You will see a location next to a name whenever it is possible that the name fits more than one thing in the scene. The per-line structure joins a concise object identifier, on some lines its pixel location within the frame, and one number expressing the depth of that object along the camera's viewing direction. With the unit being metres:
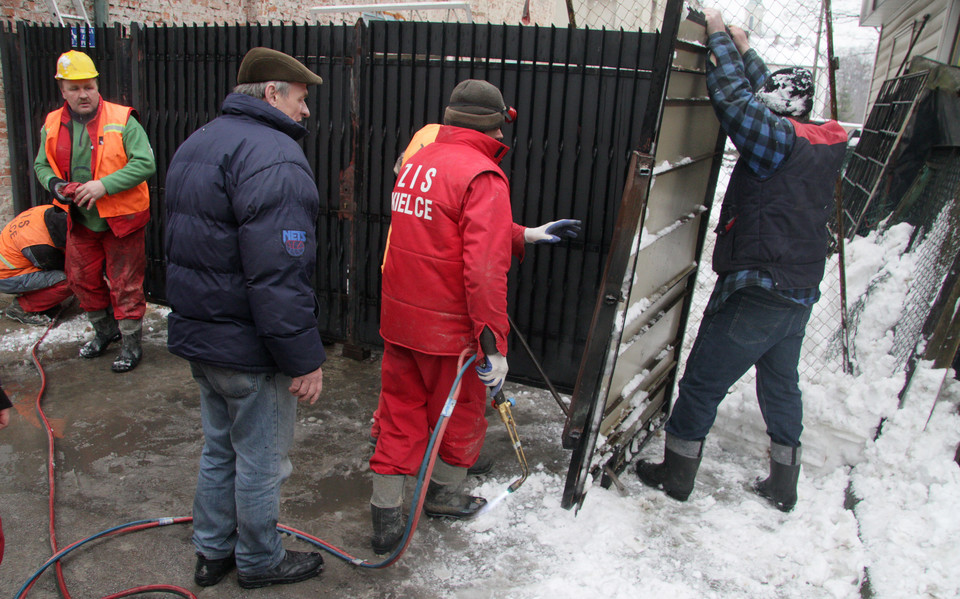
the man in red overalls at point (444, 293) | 2.62
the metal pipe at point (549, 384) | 3.60
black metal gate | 4.01
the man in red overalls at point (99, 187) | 4.35
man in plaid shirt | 2.84
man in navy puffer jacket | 2.24
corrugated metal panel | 2.64
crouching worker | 5.14
